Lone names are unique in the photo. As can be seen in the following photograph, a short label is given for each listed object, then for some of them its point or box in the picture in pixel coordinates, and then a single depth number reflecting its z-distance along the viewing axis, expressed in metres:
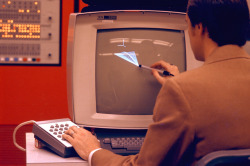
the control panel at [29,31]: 3.80
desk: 2.12
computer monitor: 2.45
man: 1.86
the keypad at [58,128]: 2.20
